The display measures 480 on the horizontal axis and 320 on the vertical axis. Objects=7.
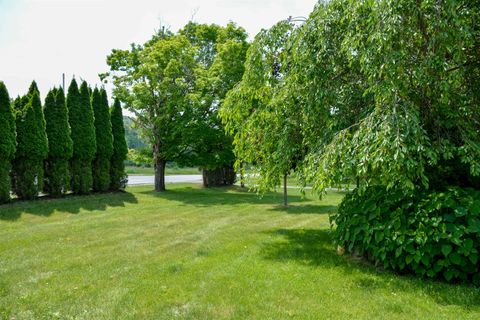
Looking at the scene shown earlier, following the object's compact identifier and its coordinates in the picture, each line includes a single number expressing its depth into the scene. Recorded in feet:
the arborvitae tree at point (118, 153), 52.70
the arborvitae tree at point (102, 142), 49.44
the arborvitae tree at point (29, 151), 38.09
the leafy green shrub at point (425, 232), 14.40
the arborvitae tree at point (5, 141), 35.09
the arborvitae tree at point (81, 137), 45.27
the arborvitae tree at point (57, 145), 41.78
